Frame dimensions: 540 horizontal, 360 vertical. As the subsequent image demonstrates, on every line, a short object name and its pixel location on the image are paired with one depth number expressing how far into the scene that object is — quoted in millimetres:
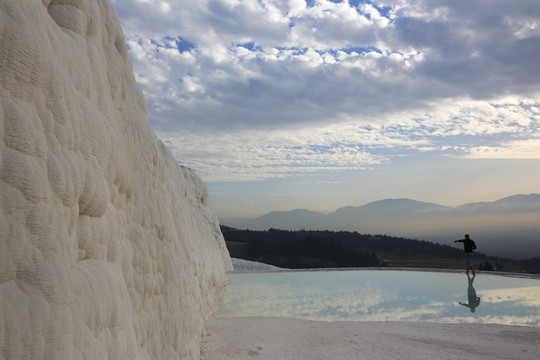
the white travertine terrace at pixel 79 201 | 1501
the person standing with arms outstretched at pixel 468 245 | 10648
